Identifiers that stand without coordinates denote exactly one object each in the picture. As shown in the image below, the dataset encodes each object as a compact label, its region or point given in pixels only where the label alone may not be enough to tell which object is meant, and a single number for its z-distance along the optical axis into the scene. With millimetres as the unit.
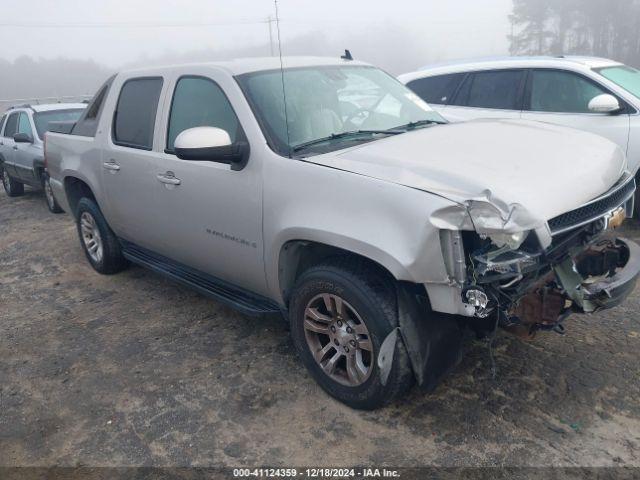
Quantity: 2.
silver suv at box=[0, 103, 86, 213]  8609
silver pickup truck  2447
